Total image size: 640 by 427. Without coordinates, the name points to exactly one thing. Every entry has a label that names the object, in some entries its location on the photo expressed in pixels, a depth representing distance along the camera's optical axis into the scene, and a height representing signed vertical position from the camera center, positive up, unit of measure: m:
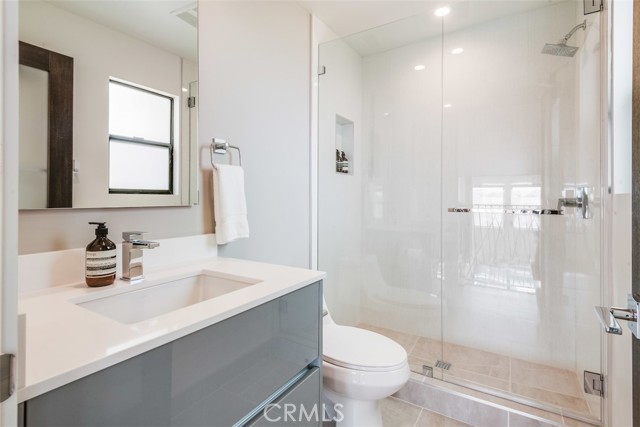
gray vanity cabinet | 0.52 -0.35
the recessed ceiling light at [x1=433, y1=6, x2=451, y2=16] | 2.00 +1.32
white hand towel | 1.35 +0.04
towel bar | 1.38 +0.30
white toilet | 1.29 -0.67
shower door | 1.72 +0.04
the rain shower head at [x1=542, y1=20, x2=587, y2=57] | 1.77 +1.00
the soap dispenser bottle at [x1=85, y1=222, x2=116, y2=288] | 0.91 -0.14
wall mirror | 0.88 +0.36
